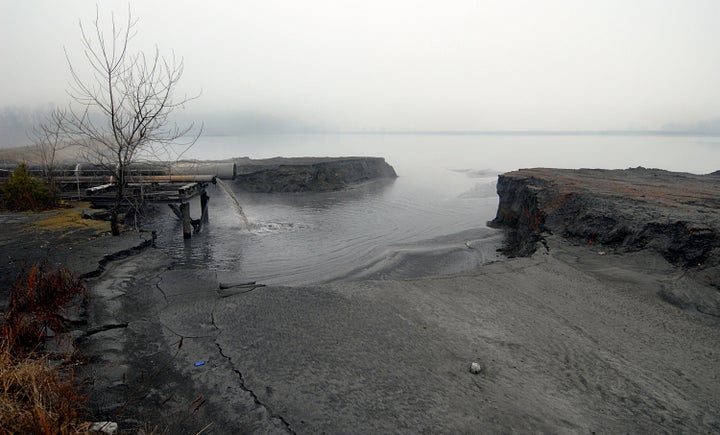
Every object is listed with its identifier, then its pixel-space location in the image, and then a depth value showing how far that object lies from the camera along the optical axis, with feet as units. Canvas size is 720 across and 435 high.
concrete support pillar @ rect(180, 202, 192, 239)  52.31
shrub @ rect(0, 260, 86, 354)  17.56
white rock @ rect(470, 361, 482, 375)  18.26
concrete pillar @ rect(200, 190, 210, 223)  61.67
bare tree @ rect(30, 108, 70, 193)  48.28
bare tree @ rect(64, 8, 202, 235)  32.40
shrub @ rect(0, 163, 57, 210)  44.21
